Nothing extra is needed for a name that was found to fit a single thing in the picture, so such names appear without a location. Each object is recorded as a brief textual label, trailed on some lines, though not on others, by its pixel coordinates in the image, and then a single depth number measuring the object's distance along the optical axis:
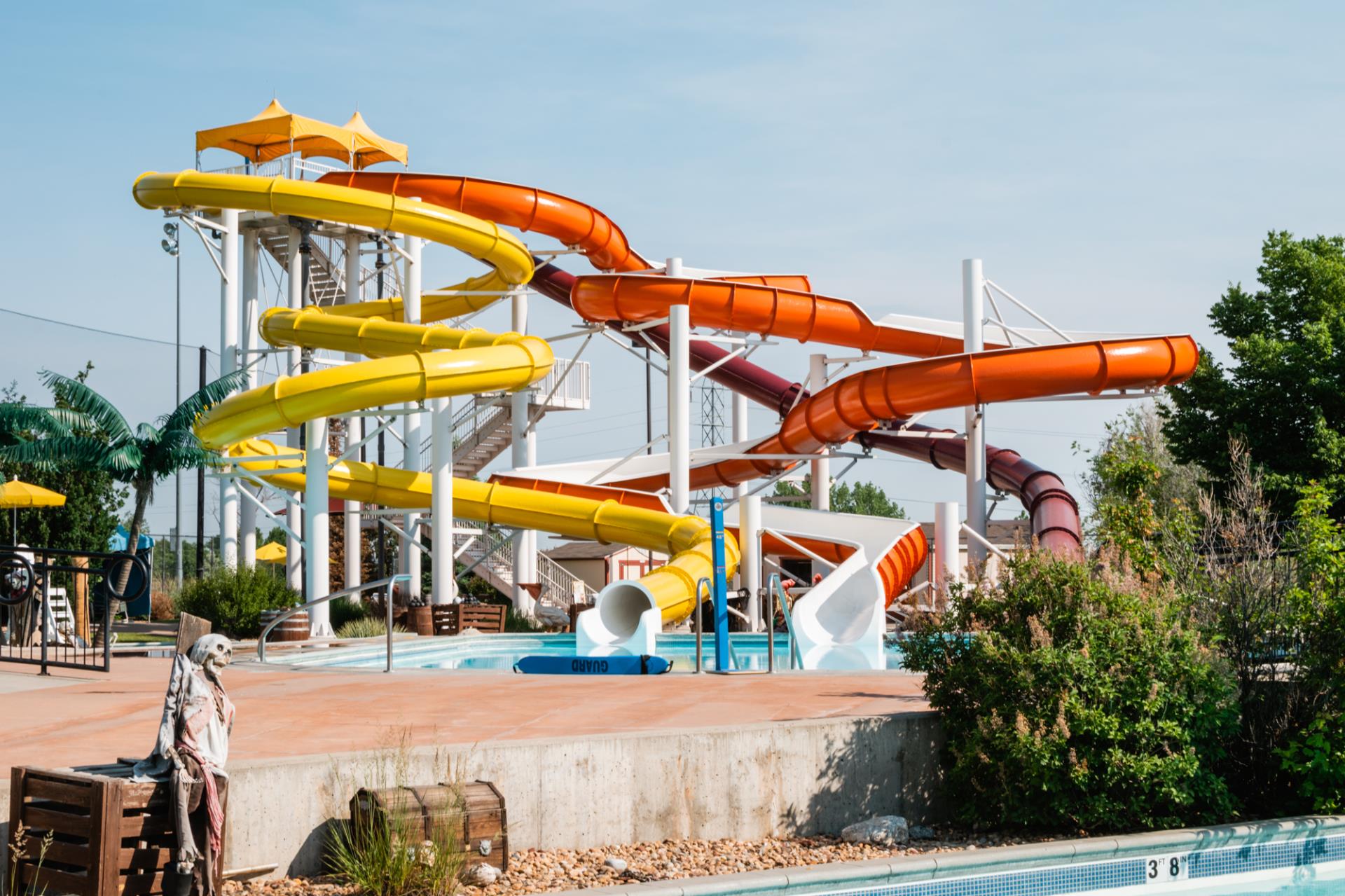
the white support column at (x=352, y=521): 27.19
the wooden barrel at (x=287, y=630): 18.67
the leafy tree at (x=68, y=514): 25.44
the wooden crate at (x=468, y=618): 21.91
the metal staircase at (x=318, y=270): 29.77
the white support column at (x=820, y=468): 26.73
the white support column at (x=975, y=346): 23.77
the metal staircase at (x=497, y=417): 30.33
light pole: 32.44
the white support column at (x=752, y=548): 21.45
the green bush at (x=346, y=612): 23.28
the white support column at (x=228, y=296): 24.80
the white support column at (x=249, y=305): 26.02
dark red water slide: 25.11
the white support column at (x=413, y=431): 23.11
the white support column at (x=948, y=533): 20.58
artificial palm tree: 21.23
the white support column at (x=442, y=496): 22.59
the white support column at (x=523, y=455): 27.64
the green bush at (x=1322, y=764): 8.21
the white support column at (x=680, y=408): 23.16
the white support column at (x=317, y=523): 20.41
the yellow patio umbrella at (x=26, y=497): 19.89
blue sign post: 13.93
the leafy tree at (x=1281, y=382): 23.69
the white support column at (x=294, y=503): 26.36
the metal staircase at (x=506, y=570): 29.98
